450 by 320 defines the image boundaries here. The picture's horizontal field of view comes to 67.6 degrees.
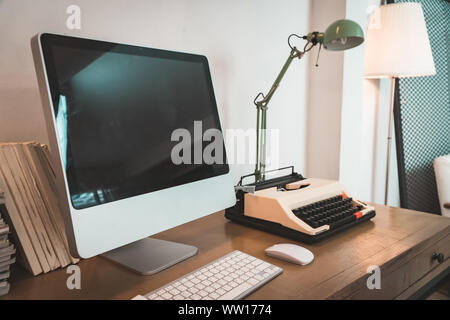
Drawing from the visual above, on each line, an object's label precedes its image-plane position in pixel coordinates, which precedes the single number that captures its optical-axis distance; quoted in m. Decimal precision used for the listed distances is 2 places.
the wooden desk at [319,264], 0.68
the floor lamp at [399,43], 1.77
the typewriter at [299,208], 0.94
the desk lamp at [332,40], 1.00
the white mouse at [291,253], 0.79
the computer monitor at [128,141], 0.65
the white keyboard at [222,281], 0.64
